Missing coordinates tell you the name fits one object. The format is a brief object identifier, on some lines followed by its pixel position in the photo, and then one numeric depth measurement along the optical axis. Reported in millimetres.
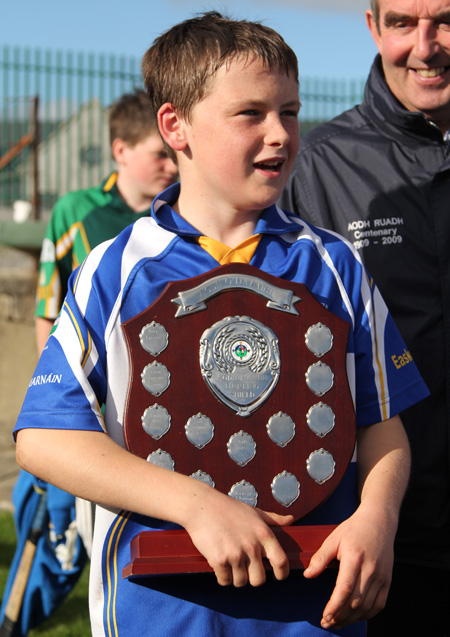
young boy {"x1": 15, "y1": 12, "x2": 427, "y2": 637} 1621
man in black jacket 2422
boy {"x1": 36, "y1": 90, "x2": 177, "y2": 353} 3916
